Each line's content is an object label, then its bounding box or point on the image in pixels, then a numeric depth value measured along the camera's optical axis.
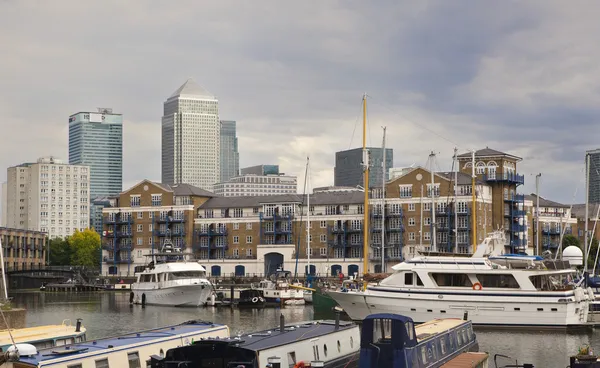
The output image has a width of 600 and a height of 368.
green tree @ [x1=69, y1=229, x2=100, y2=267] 188.75
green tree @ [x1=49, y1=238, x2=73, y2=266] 195.10
